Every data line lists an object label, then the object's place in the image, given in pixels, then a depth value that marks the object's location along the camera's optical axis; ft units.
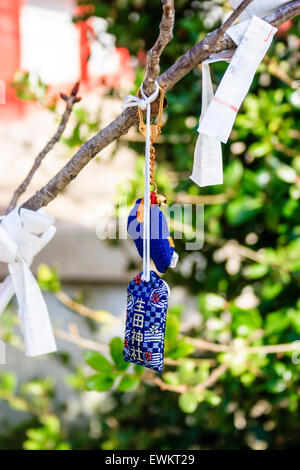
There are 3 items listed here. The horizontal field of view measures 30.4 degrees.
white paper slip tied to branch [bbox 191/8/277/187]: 2.03
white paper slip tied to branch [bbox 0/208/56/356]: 2.32
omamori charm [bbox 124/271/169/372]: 2.17
